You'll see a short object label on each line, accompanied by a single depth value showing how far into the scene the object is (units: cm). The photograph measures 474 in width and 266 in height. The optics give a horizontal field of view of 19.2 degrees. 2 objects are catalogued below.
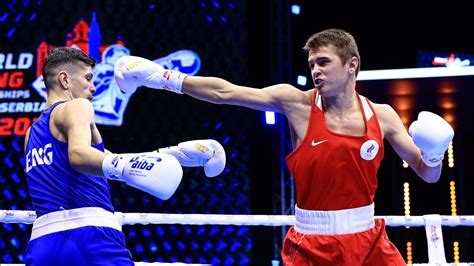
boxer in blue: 520
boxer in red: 573
